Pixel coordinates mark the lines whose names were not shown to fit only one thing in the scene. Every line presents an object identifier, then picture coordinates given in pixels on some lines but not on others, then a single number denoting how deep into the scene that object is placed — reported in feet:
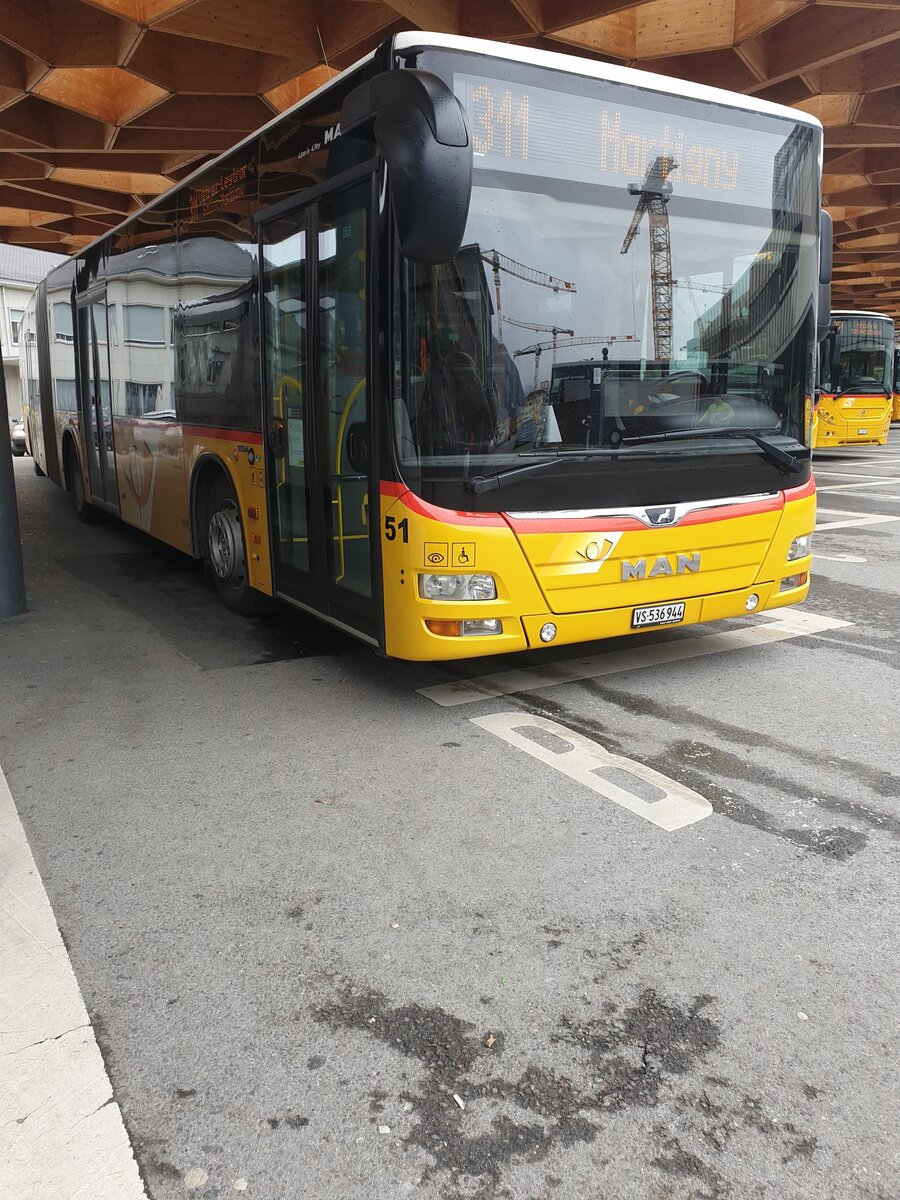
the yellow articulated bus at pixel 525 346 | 14.80
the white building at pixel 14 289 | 154.51
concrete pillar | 23.77
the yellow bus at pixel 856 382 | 76.18
